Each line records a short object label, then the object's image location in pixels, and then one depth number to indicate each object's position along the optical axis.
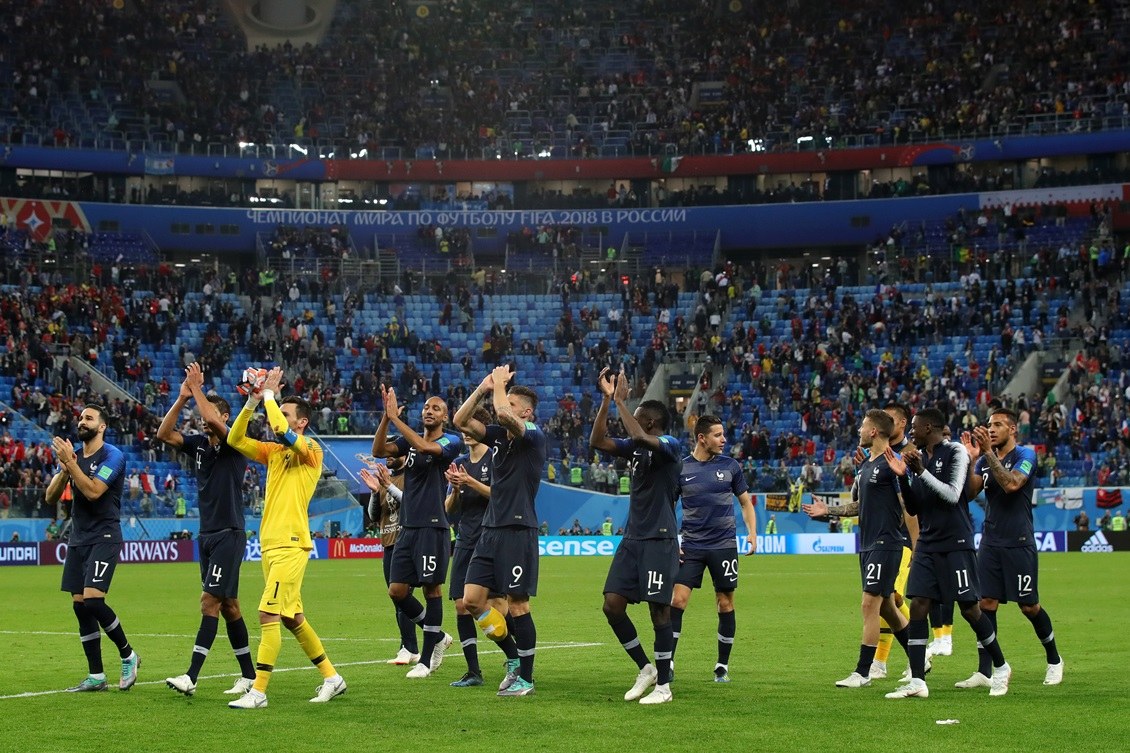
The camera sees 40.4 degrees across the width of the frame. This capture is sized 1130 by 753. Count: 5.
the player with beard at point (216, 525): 14.17
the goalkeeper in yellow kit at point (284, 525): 13.49
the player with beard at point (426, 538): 16.08
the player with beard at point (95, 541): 14.63
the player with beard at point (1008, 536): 14.52
